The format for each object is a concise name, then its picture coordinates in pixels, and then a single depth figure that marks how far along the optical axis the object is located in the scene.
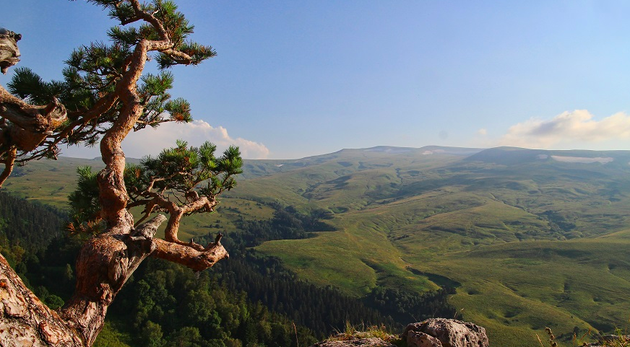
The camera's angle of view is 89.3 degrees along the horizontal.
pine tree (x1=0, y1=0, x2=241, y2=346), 3.96
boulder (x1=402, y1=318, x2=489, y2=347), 8.02
